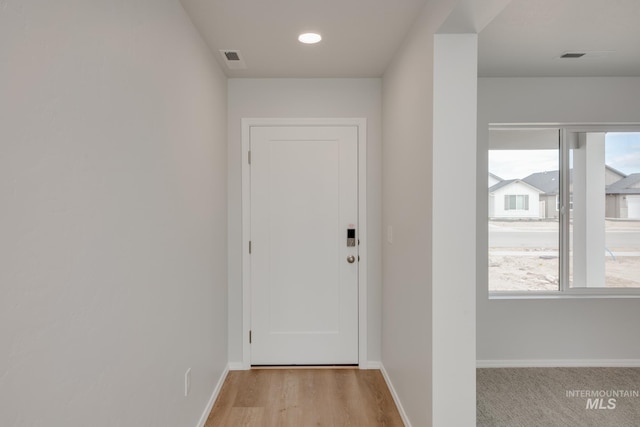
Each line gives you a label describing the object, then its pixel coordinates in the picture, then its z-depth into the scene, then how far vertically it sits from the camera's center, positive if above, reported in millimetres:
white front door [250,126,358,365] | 3254 -236
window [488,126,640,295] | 3361 +31
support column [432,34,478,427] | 1896 -80
